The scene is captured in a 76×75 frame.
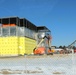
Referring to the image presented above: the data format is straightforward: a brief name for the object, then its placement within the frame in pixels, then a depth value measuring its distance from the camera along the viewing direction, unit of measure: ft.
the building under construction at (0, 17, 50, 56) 116.00
